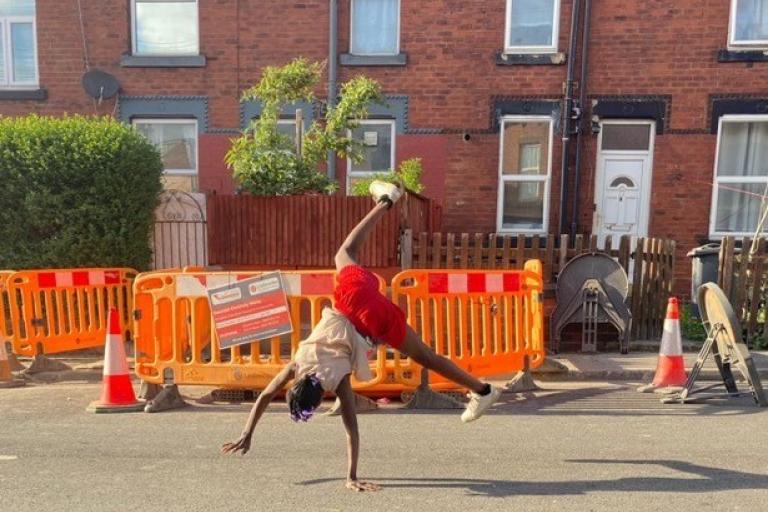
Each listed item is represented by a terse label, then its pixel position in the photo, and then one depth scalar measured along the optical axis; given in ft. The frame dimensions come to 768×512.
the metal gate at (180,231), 25.96
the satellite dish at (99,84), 33.91
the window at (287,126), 34.10
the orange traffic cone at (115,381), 16.47
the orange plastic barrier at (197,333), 16.69
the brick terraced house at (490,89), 31.96
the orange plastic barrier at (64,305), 20.79
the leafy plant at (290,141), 26.99
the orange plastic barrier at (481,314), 16.93
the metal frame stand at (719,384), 16.59
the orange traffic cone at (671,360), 18.29
